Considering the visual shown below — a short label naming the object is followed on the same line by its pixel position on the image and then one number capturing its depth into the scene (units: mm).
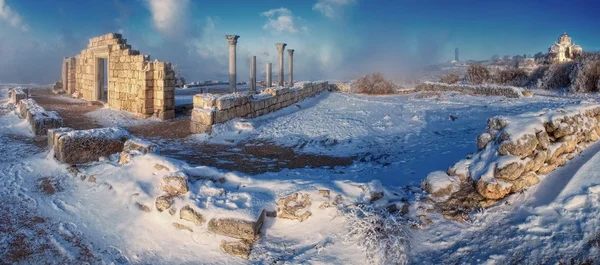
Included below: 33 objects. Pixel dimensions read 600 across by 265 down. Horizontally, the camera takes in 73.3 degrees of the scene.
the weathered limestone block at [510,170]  4832
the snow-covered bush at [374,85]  25344
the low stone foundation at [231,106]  11680
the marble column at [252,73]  22203
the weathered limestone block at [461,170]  5433
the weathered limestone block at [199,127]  11516
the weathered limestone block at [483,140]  5800
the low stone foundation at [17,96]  18269
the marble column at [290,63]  25127
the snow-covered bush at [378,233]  4355
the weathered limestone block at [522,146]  4961
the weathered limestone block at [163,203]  5406
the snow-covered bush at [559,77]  23312
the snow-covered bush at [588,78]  19828
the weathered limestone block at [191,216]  5125
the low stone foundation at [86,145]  7586
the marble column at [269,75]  23328
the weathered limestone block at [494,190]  4824
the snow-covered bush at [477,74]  27656
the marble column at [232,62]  18656
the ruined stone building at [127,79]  14984
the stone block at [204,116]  11531
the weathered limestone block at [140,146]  7200
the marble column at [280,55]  22634
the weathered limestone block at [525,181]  4898
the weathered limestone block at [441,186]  5266
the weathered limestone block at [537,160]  5012
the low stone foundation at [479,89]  18080
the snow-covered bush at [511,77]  27500
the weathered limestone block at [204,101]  11867
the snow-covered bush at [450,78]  29105
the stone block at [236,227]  4832
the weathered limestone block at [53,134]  8109
